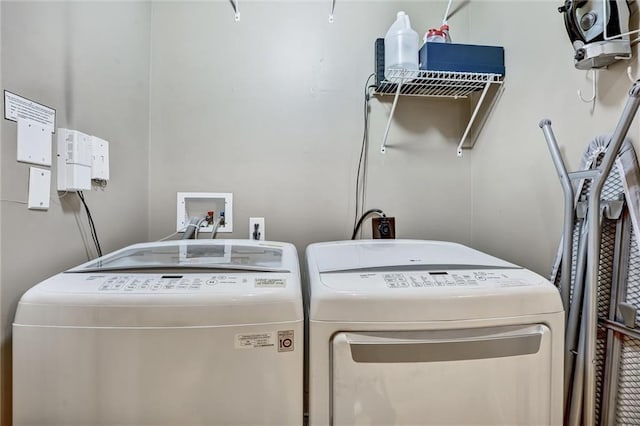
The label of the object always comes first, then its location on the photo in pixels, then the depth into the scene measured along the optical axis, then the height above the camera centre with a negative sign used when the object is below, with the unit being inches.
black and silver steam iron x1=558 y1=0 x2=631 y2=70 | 33.1 +19.2
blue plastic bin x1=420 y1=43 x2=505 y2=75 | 53.1 +25.5
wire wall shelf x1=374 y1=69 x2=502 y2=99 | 54.5 +22.8
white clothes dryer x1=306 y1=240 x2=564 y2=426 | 28.9 -12.6
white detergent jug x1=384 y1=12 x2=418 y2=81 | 54.1 +27.3
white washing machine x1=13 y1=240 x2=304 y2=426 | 27.4 -12.3
